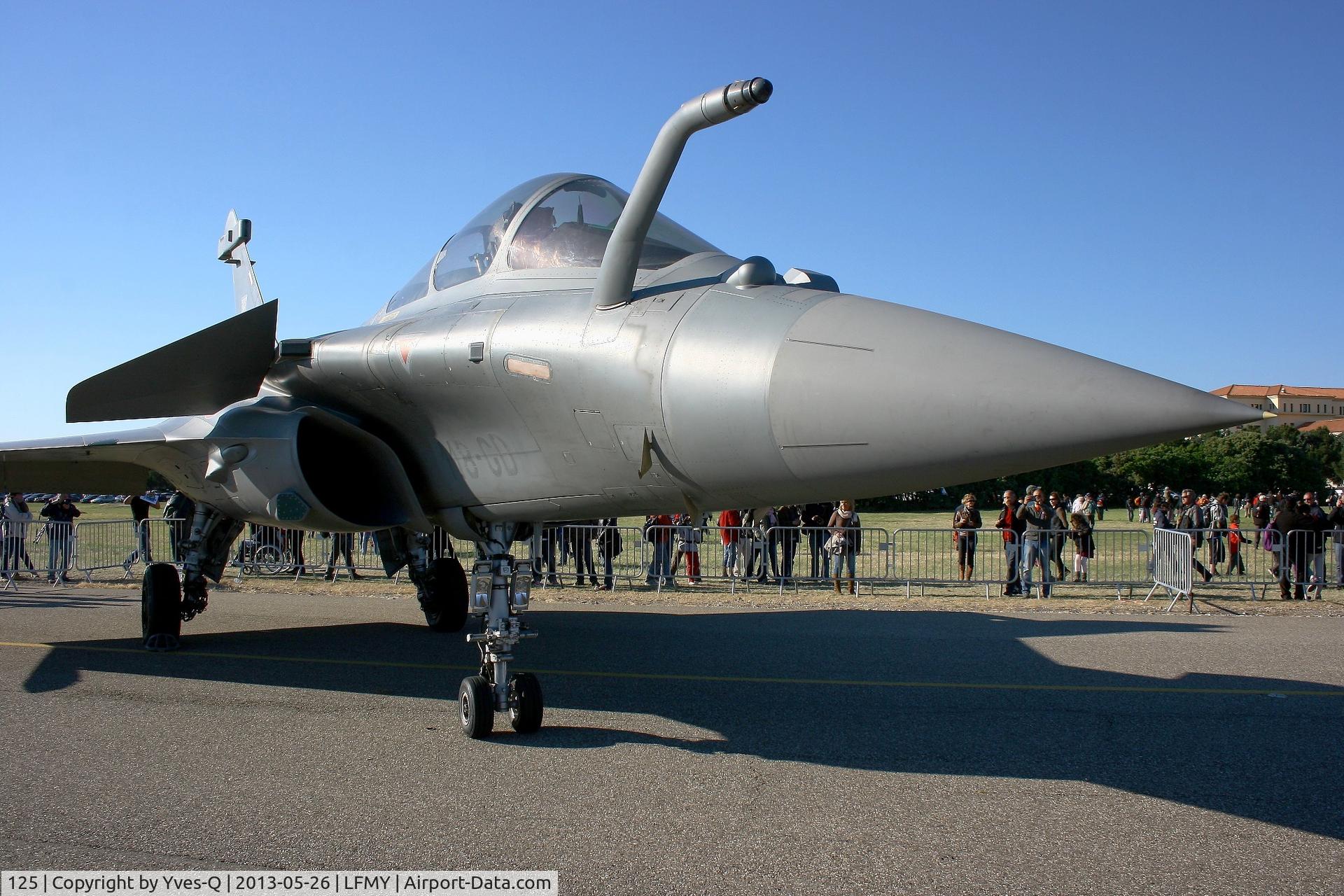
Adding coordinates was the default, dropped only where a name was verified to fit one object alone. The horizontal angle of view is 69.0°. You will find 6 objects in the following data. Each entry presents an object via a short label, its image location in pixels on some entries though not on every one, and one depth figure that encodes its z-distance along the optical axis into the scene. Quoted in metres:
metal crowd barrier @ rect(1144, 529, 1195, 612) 11.68
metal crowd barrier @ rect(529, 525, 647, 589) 14.17
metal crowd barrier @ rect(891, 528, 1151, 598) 13.42
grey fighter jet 3.33
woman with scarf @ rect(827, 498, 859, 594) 13.58
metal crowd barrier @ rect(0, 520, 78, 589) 14.72
